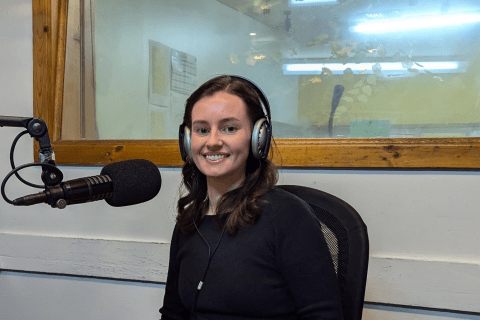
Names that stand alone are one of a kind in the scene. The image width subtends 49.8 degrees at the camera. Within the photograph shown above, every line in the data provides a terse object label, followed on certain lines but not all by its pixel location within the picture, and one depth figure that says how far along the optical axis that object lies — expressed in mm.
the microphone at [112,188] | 820
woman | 1091
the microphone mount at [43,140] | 833
